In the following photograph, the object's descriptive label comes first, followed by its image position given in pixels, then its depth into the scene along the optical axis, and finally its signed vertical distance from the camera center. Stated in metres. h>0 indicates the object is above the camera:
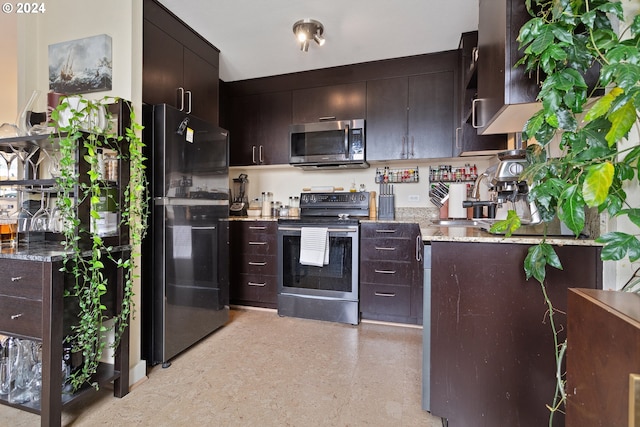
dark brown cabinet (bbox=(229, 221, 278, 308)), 2.92 -0.50
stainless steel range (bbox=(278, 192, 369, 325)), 2.64 -0.51
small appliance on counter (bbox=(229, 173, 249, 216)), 3.32 +0.17
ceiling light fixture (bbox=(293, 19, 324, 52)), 2.20 +1.34
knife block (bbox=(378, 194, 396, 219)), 2.96 +0.06
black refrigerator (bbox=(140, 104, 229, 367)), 1.87 -0.16
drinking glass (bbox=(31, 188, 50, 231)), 1.60 -0.05
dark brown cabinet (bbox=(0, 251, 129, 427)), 1.26 -0.44
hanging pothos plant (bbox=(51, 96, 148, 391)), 1.37 -0.01
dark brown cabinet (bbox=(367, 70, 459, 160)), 2.71 +0.88
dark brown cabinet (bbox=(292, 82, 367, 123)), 2.91 +1.08
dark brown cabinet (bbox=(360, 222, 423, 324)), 2.56 -0.52
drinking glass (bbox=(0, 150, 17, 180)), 1.69 +0.30
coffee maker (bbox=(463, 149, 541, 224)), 1.34 +0.14
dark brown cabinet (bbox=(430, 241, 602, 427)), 1.19 -0.49
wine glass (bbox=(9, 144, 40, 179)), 1.65 +0.32
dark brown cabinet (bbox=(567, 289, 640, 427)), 0.55 -0.29
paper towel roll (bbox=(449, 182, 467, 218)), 2.56 +0.12
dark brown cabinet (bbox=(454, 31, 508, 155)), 2.33 +0.84
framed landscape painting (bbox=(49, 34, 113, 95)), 1.72 +0.85
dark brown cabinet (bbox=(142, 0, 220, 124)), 1.97 +1.08
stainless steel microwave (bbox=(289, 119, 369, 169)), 2.86 +0.66
